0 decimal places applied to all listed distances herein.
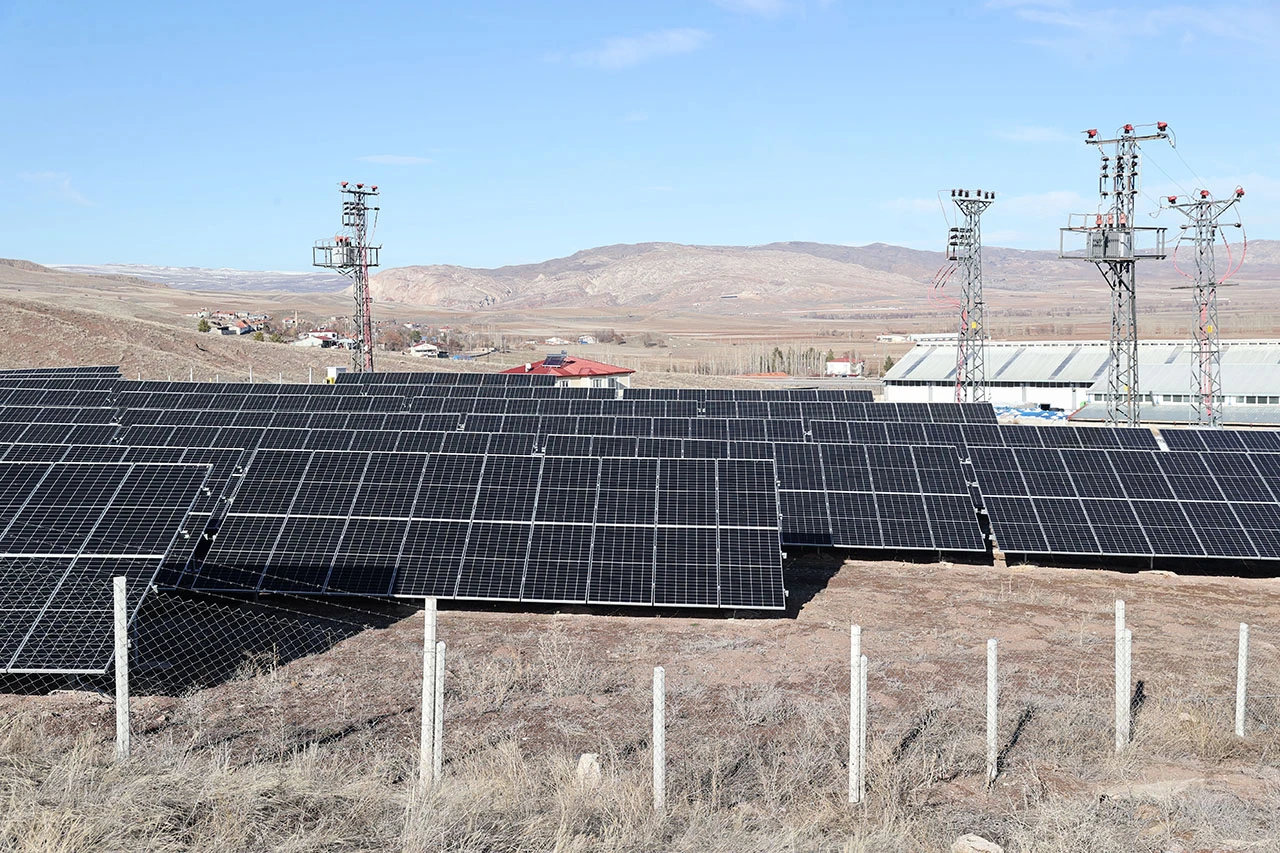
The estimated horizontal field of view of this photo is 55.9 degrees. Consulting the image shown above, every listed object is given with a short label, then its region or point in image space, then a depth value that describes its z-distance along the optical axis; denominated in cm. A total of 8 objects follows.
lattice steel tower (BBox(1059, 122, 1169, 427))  3428
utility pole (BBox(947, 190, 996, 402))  4438
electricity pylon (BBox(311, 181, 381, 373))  4803
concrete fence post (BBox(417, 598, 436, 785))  894
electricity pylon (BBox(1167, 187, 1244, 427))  3994
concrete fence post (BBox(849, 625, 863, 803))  906
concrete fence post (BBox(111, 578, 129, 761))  917
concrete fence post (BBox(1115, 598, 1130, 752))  1014
